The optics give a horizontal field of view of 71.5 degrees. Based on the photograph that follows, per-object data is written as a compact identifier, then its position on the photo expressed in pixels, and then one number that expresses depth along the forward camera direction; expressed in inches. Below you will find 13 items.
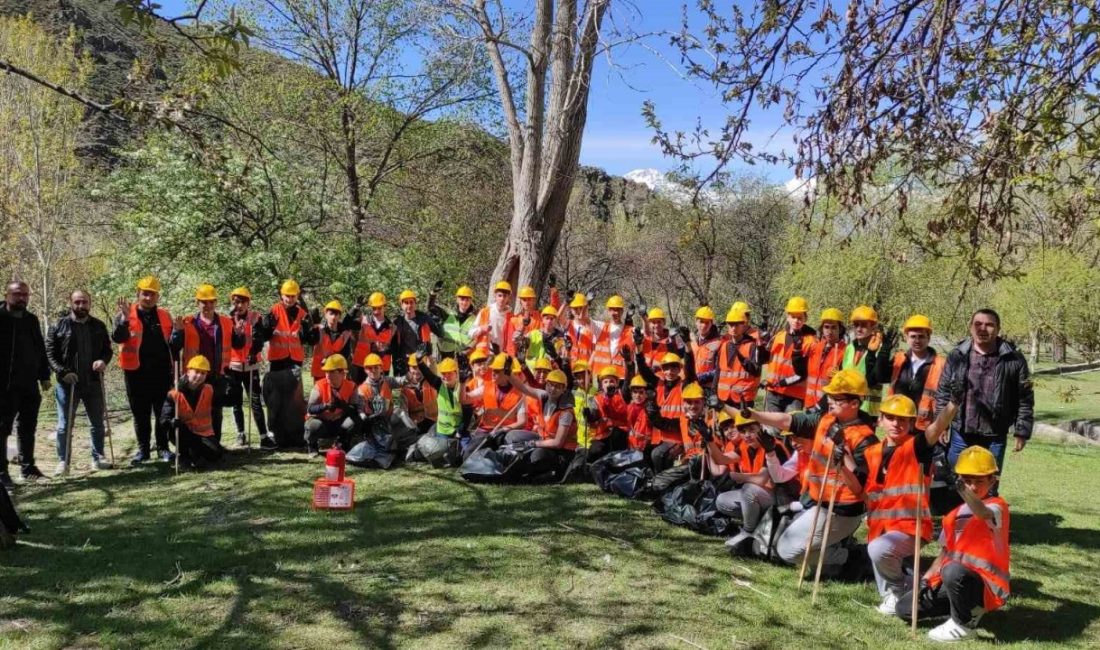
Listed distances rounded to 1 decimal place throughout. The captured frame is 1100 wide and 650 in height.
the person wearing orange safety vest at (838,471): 192.2
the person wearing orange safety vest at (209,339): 331.6
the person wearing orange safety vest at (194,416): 313.7
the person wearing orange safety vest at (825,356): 293.0
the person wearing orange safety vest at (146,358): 322.3
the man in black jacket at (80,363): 308.8
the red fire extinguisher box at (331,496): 257.3
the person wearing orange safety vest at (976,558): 168.2
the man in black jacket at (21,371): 290.0
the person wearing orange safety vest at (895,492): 184.7
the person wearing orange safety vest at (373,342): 382.3
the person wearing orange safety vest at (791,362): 303.4
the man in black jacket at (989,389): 235.0
